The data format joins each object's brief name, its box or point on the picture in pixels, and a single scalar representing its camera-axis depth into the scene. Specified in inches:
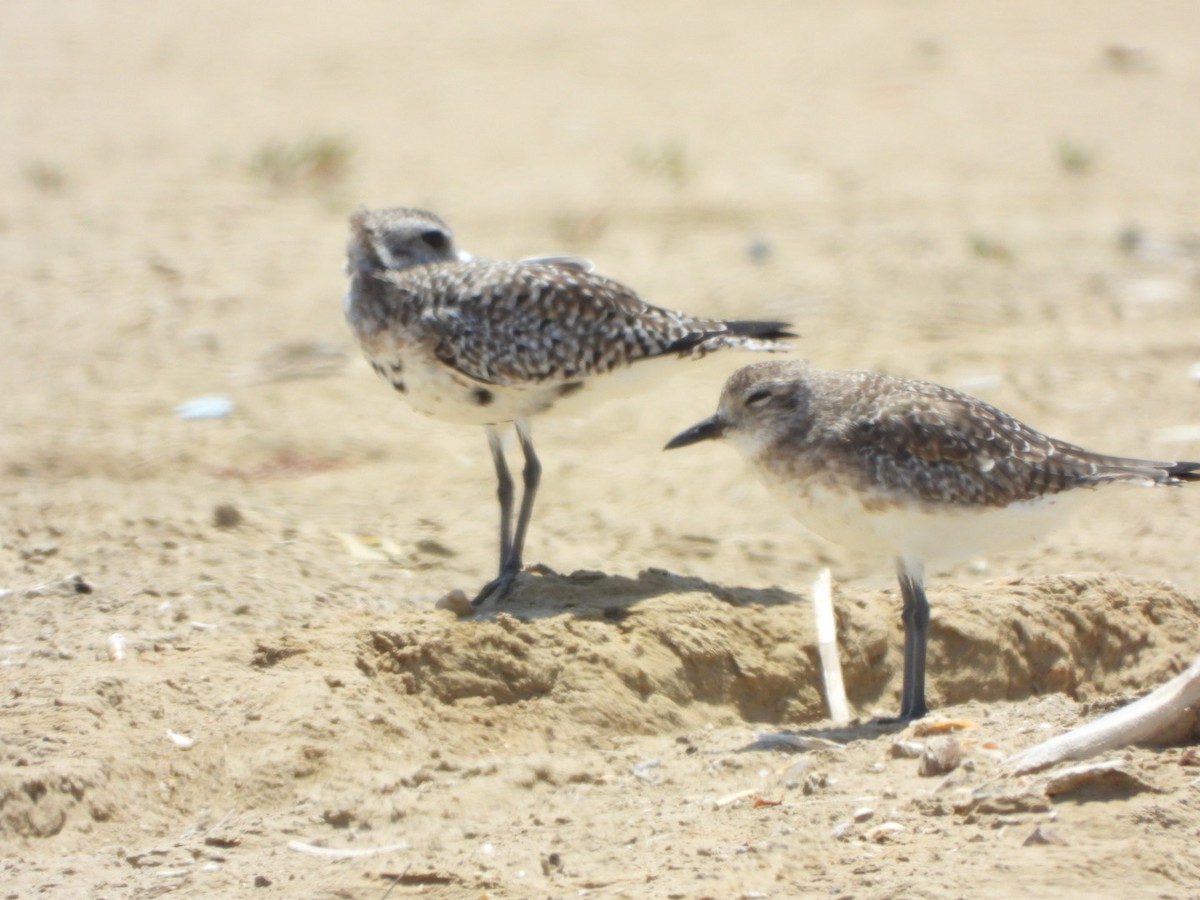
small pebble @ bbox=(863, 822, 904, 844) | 414.9
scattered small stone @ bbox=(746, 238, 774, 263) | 1059.9
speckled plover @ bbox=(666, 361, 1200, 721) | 518.6
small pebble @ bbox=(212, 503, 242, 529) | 674.2
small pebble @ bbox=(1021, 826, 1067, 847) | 395.2
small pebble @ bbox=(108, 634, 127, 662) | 549.6
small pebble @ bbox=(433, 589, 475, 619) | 583.2
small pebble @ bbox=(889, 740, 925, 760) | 470.6
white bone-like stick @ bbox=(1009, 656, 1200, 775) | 434.6
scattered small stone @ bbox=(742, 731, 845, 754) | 493.0
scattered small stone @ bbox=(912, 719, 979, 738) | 490.3
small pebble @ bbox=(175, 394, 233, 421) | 845.8
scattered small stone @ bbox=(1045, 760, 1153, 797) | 414.9
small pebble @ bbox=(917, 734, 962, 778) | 449.7
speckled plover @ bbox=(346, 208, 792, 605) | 630.5
